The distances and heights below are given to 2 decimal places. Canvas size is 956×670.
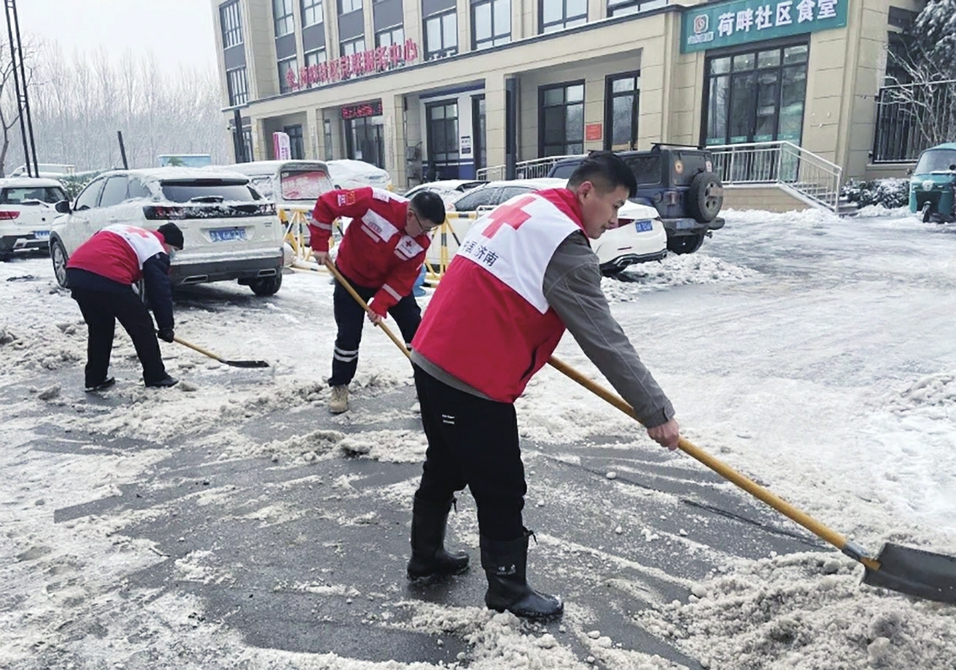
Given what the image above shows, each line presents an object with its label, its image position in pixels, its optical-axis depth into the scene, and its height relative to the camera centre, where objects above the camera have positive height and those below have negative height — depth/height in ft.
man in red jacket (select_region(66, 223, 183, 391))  17.31 -2.89
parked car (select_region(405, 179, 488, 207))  45.24 -1.46
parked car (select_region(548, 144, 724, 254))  33.30 -1.32
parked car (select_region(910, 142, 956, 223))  47.55 -1.99
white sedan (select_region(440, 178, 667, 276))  29.32 -3.05
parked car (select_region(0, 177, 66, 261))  44.83 -2.56
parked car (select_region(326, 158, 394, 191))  64.75 -0.76
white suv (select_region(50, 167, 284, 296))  26.53 -1.73
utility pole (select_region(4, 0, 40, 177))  73.41 +10.12
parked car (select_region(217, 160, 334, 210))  45.16 -0.88
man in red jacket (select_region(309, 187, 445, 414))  15.53 -1.98
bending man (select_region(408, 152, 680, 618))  7.42 -1.83
